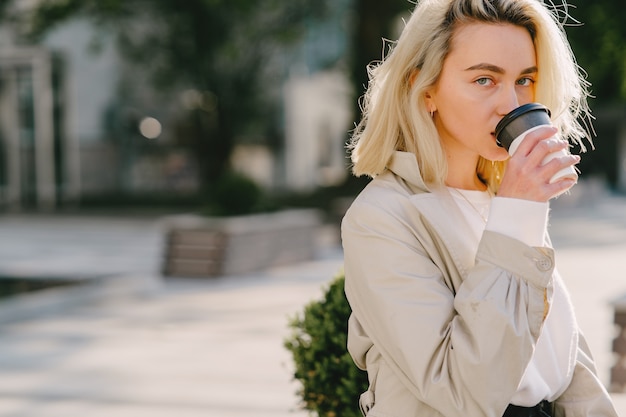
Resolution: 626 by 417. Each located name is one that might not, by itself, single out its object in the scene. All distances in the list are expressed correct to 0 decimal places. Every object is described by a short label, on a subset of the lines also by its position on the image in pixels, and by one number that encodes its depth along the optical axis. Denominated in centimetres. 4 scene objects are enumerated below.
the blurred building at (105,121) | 2694
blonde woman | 164
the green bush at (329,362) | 315
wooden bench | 1153
